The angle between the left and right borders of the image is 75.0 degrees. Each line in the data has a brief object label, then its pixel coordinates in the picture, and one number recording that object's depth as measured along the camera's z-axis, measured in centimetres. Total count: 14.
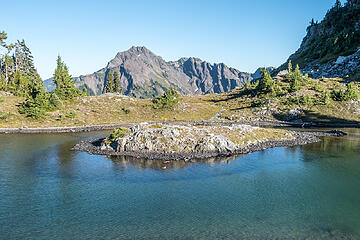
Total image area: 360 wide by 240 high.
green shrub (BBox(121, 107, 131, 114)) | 13444
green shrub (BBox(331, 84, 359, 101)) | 12225
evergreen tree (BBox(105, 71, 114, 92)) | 17478
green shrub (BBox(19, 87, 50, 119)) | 11075
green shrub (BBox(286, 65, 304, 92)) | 14138
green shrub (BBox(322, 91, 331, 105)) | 12270
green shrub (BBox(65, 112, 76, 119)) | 11621
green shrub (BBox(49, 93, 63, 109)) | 12100
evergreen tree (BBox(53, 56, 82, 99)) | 13550
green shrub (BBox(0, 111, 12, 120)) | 10621
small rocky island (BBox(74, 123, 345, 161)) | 5906
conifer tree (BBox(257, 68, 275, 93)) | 14688
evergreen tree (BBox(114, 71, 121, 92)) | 17902
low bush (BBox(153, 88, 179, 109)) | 14162
